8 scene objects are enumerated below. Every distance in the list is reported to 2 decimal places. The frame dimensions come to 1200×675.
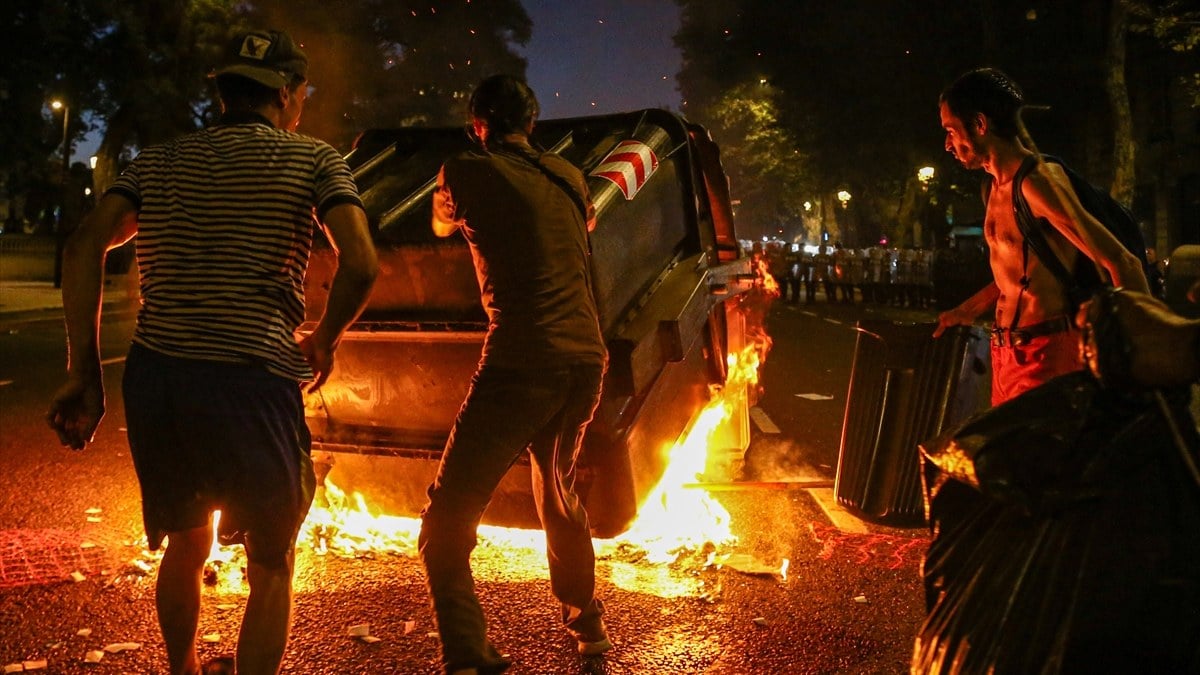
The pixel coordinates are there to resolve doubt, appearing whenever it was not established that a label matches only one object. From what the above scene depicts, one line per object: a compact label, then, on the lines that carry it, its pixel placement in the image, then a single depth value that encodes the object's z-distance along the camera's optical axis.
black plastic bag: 1.75
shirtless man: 3.30
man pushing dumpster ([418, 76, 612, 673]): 3.07
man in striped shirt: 2.54
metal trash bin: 4.18
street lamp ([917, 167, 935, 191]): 29.28
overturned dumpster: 3.85
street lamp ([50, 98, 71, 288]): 32.58
